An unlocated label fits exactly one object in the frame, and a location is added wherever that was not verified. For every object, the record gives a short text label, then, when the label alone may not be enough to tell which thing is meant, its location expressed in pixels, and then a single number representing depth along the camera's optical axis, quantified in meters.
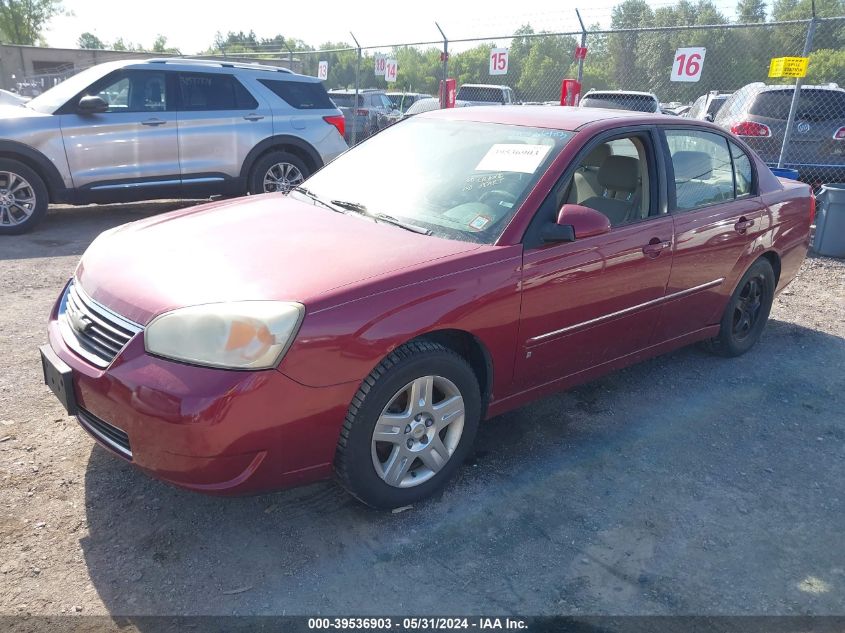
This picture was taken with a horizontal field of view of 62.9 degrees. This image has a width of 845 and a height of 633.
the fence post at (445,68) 11.83
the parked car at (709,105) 15.78
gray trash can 7.68
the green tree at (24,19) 52.78
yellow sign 7.86
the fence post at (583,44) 10.07
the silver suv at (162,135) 7.51
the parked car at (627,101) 13.37
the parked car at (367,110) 18.00
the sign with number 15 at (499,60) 11.91
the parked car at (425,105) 18.05
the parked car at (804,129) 9.02
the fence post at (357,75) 13.99
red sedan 2.48
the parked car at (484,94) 19.25
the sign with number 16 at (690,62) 9.98
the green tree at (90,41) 77.19
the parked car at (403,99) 21.87
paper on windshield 3.44
